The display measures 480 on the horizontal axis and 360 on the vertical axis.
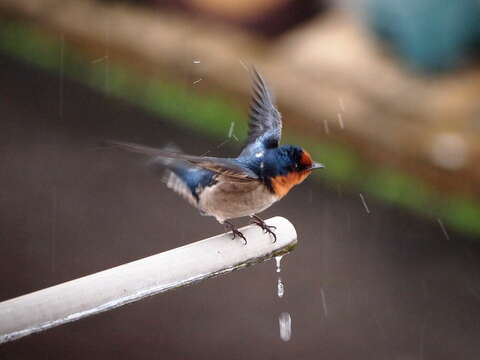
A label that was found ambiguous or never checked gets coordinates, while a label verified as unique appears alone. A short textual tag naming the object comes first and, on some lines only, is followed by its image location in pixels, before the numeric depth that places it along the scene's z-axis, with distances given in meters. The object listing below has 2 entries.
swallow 3.16
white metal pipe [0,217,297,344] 3.06
